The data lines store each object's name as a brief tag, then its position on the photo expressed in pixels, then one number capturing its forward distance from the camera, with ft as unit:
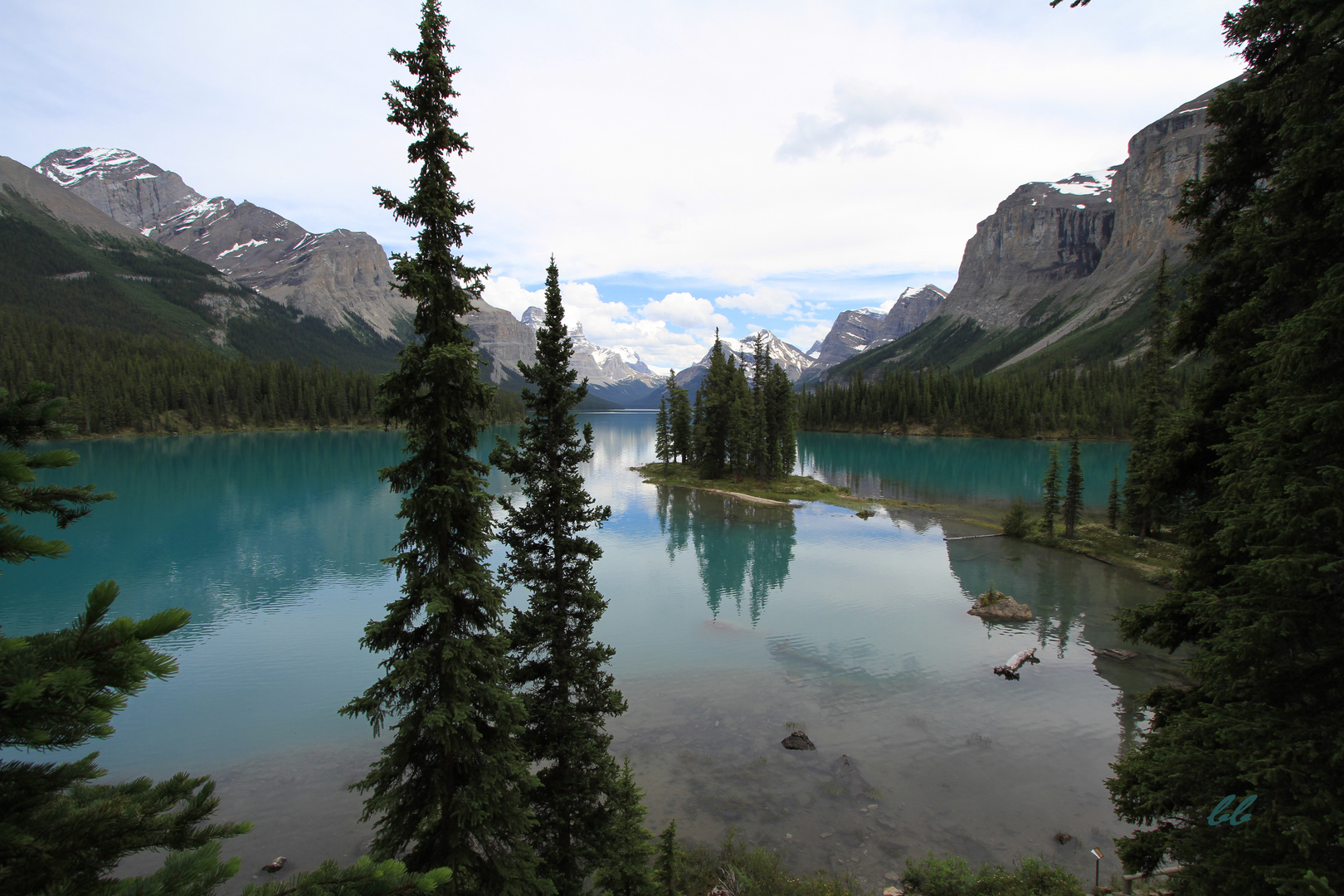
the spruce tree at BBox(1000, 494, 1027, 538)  181.27
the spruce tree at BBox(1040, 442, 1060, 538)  175.73
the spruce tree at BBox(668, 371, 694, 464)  319.88
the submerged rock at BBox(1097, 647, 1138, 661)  99.19
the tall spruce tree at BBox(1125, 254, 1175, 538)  158.40
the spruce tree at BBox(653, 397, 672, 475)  330.89
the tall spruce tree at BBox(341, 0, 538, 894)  37.06
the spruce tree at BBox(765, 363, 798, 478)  287.69
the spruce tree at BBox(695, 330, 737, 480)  281.95
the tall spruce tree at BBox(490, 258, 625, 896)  48.16
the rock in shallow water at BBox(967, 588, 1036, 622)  118.73
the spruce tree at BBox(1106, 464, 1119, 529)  187.73
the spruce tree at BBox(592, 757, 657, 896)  45.39
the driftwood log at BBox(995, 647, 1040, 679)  94.12
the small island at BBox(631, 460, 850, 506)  248.73
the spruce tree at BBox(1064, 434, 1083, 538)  172.24
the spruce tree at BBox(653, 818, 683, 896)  44.93
